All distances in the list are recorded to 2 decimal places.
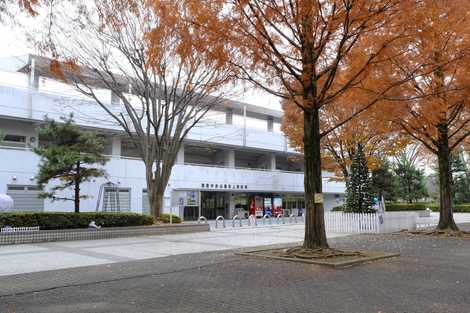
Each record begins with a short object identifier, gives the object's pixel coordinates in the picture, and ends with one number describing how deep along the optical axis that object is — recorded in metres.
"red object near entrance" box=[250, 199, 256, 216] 39.02
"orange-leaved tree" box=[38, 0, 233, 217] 10.51
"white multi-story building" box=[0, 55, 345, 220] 25.48
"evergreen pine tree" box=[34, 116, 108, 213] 18.19
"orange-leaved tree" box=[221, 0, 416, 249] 9.88
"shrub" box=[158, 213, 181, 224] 21.39
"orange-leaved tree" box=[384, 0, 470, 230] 11.19
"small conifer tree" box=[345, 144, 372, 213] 20.92
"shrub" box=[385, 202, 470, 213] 34.21
